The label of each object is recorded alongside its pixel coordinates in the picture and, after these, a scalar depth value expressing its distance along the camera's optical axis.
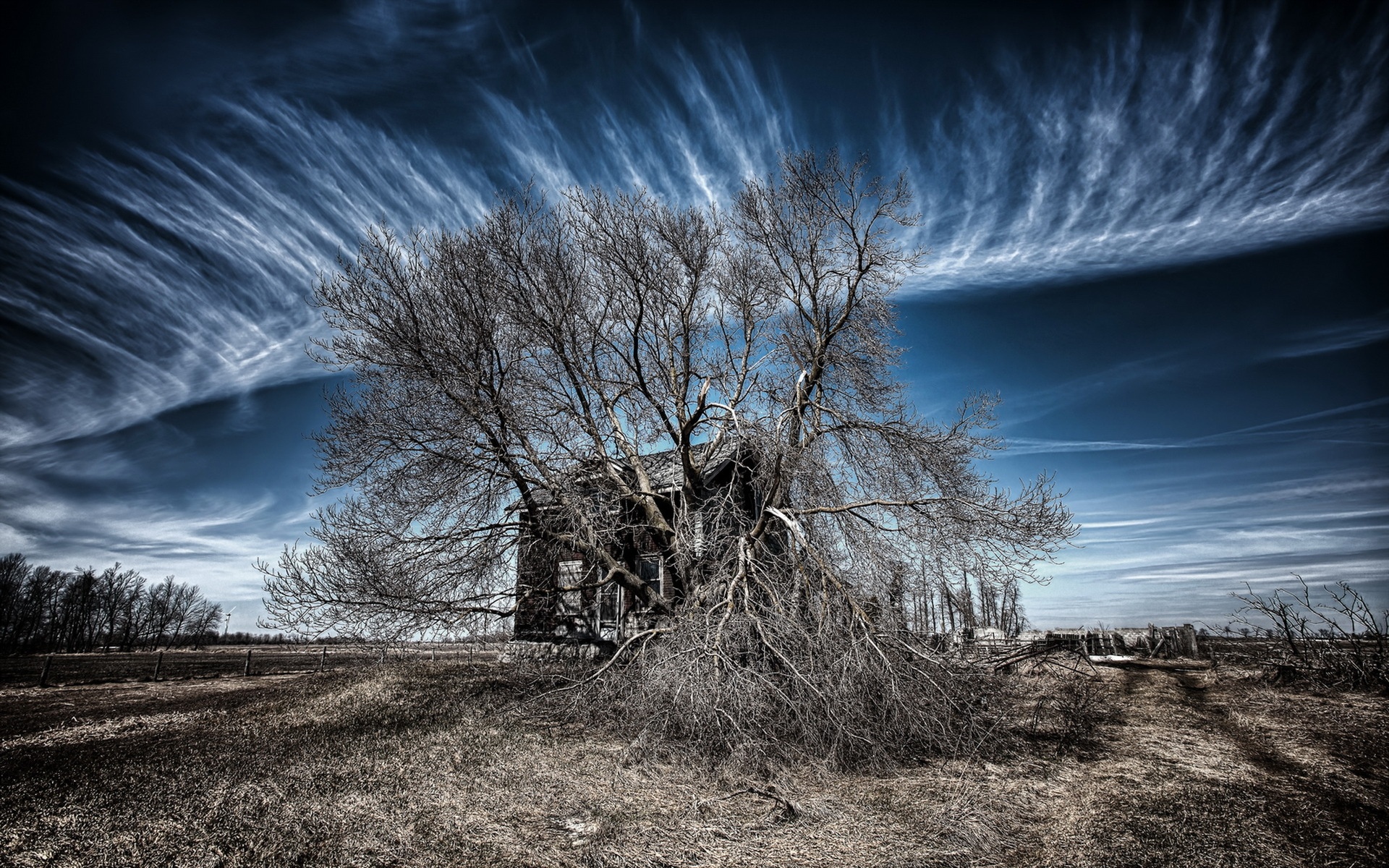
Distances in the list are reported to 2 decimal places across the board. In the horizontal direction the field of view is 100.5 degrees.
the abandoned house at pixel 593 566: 9.44
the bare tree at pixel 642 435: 8.53
